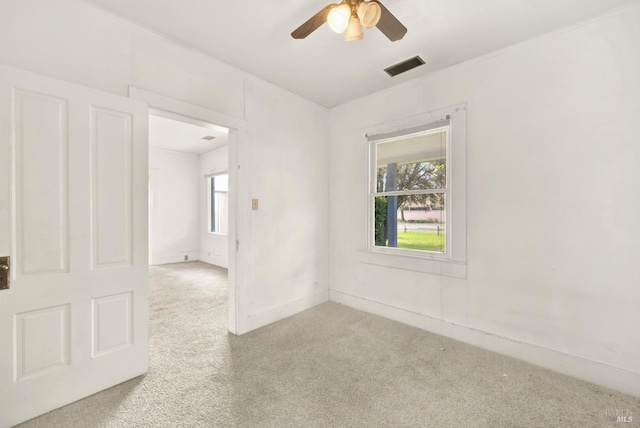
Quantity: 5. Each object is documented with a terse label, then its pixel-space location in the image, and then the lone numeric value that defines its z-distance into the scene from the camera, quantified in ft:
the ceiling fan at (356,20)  5.03
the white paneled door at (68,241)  5.20
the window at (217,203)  22.34
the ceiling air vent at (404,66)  8.55
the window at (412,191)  9.33
